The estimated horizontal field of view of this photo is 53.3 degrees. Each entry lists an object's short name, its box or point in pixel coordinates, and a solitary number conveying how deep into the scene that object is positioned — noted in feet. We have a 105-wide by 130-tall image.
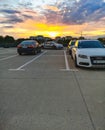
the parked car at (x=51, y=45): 56.52
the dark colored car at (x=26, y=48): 35.33
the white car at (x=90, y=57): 17.28
